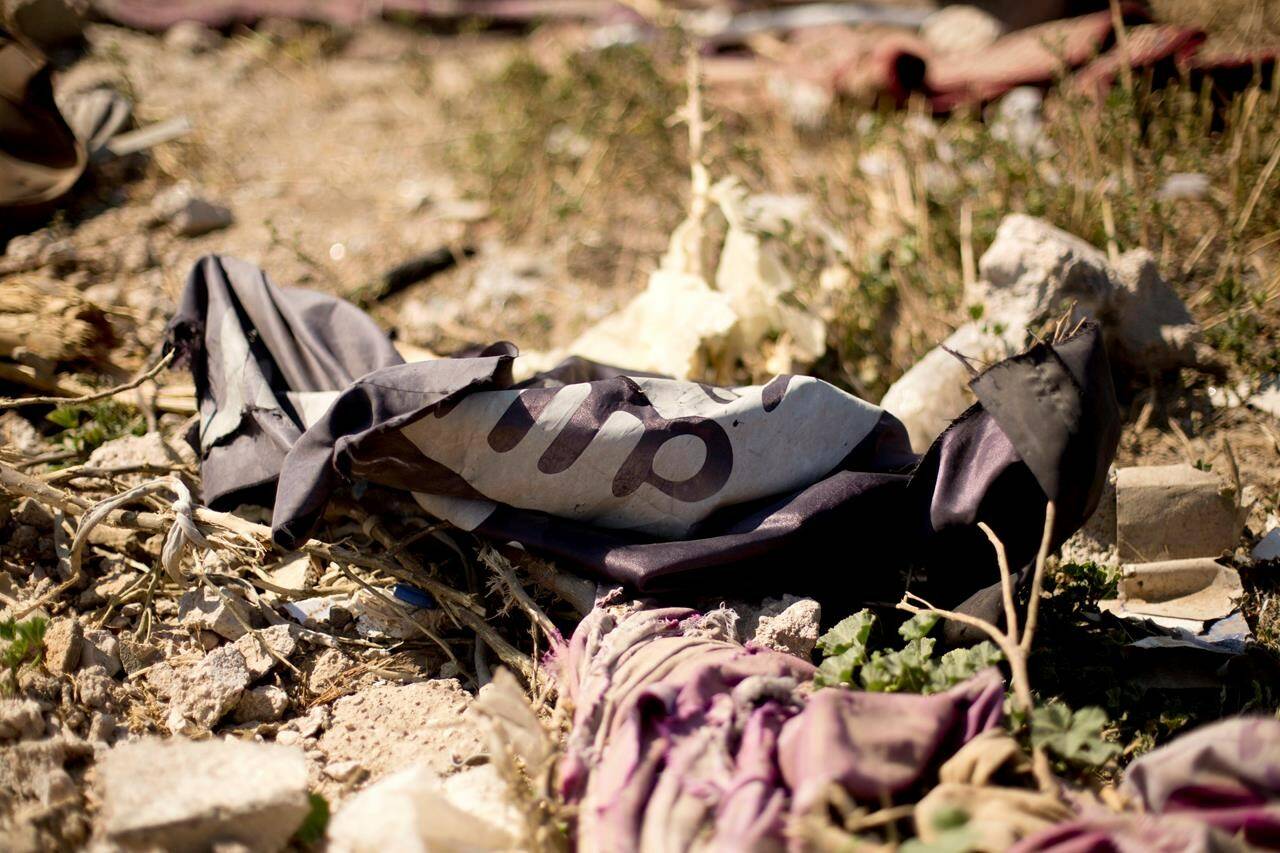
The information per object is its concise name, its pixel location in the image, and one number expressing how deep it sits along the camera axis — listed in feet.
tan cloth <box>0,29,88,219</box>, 6.30
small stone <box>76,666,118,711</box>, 4.69
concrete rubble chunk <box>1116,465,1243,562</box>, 5.14
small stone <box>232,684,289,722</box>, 4.80
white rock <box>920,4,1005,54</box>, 8.98
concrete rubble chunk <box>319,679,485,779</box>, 4.66
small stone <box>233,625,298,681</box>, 4.86
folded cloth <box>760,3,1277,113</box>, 6.81
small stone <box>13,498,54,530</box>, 5.19
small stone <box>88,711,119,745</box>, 4.62
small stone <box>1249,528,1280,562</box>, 5.20
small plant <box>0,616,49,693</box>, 4.62
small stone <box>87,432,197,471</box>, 5.37
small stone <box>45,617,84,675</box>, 4.75
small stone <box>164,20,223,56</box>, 9.44
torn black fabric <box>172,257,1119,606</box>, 4.82
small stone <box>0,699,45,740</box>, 4.49
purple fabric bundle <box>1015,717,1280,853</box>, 4.06
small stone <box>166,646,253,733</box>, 4.73
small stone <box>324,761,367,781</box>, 4.61
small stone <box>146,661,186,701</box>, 4.79
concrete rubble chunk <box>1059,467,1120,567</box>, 5.21
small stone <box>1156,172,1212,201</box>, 6.46
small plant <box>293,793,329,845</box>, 4.39
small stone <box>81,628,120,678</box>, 4.82
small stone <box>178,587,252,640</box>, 4.94
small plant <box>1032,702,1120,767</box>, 4.30
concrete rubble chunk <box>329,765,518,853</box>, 4.23
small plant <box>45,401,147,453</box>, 5.53
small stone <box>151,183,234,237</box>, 7.00
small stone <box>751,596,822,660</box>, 4.73
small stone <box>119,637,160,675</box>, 4.87
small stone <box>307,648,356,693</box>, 4.90
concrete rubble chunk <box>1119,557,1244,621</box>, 5.08
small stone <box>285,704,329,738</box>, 4.77
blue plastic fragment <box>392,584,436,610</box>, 5.02
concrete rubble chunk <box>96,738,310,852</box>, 4.23
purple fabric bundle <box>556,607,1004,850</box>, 4.22
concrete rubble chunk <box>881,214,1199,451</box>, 5.53
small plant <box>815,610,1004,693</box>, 4.50
